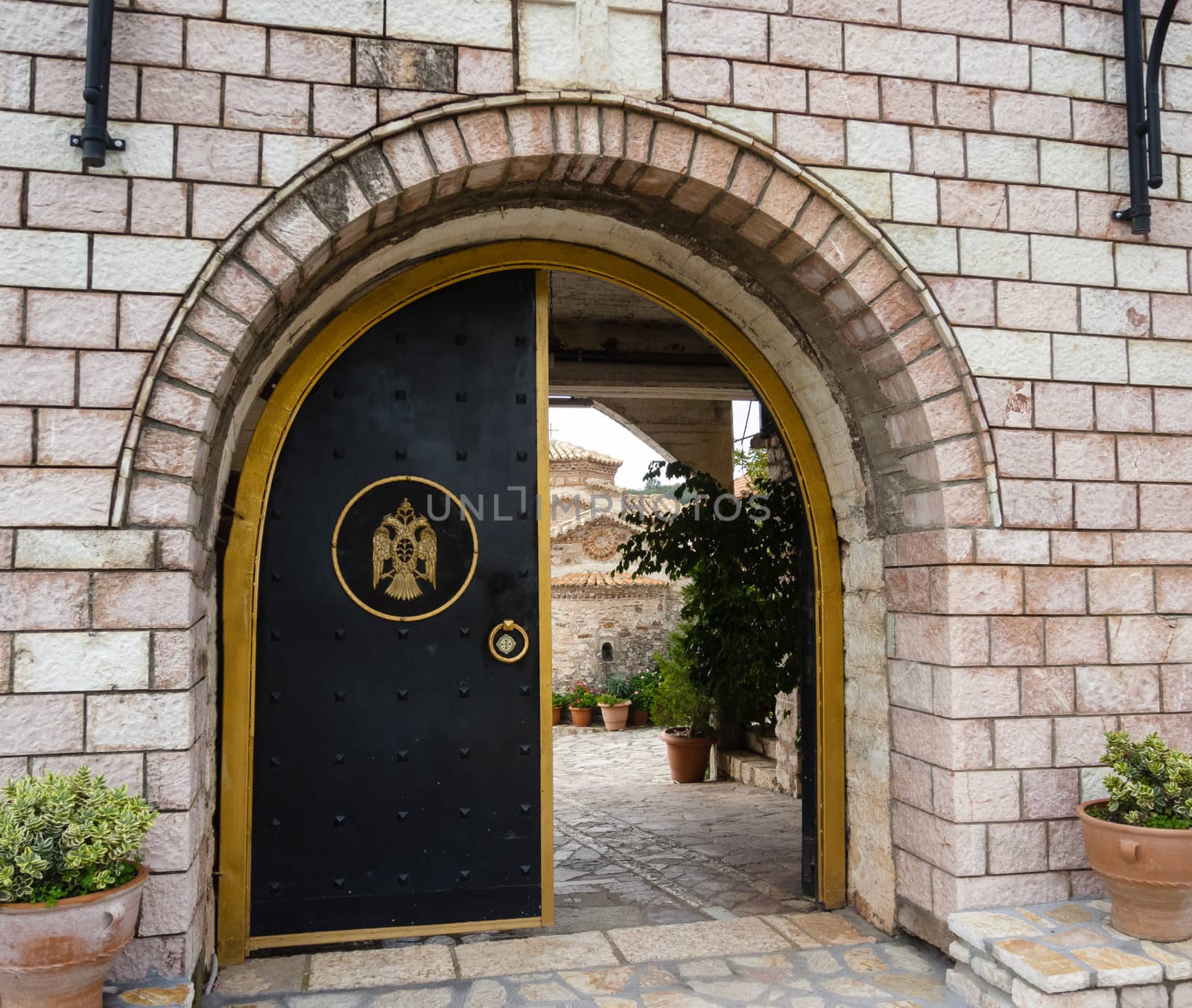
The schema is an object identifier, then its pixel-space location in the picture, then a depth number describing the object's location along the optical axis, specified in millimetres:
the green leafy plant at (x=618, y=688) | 14133
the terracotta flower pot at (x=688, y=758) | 7504
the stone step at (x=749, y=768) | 6884
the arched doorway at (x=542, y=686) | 3250
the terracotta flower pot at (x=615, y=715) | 13539
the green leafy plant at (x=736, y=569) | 5199
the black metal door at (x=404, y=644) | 3340
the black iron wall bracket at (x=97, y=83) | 2584
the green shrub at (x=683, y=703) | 7648
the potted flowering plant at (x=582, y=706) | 13742
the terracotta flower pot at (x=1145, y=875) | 2768
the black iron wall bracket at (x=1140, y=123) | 3320
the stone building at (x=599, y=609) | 15039
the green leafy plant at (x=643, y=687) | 12695
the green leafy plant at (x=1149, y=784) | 2848
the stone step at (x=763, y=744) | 7289
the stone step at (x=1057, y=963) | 2672
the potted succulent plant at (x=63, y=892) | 2191
